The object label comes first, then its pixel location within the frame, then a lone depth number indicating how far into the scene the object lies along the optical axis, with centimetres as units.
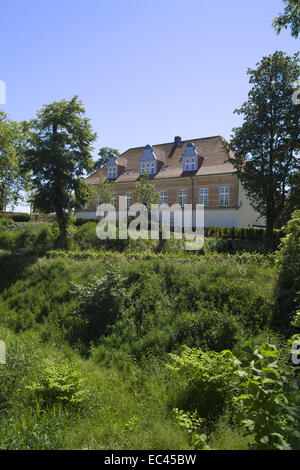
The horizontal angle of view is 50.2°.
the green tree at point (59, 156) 1813
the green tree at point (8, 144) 2418
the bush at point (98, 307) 892
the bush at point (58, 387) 524
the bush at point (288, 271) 796
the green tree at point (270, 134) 1964
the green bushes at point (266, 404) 311
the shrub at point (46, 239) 1726
